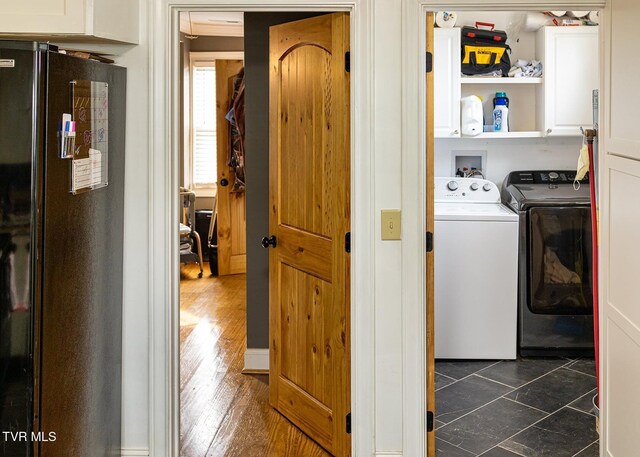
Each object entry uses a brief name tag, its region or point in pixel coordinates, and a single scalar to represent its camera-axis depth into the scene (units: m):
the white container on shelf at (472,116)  4.77
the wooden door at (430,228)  2.88
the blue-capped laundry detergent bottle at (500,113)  4.85
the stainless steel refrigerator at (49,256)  2.18
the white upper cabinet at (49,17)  2.43
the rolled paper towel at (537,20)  4.75
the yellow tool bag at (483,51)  4.77
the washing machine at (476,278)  4.46
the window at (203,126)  7.95
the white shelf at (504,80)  4.80
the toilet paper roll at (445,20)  4.70
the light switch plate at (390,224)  2.85
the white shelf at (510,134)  4.83
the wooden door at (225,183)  7.11
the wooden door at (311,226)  3.07
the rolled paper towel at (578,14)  4.70
